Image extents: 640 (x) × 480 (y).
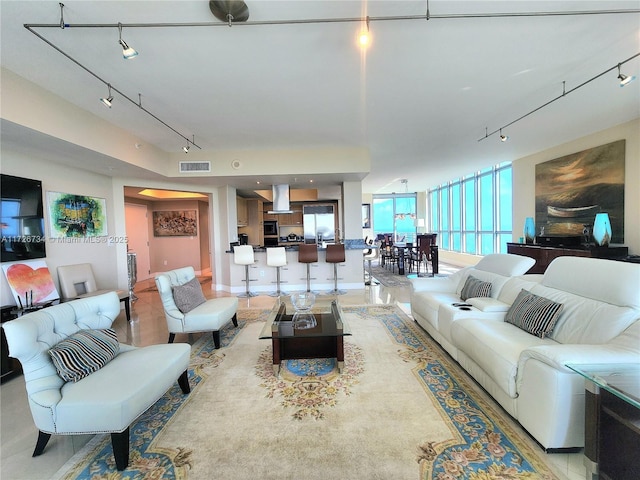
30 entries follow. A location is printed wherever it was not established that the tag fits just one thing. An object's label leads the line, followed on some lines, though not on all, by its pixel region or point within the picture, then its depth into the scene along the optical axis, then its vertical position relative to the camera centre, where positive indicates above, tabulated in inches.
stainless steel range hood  259.0 +32.3
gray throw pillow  124.3 -30.2
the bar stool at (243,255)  220.8 -18.9
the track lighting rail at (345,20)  74.6 +58.4
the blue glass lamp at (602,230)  167.9 -2.7
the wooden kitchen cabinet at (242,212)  301.0 +22.7
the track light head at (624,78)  99.9 +54.1
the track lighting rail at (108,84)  82.2 +58.2
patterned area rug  61.0 -53.0
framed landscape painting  173.2 +25.7
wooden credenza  163.8 -17.5
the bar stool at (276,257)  222.5 -21.2
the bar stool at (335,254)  222.5 -19.4
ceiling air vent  198.7 +47.7
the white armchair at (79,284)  149.6 -28.3
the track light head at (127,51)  74.5 +51.3
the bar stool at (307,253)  223.6 -18.5
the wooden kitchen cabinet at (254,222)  344.8 +12.0
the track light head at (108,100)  103.0 +50.7
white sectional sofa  59.6 -32.1
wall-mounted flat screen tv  123.6 +8.1
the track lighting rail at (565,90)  99.9 +60.4
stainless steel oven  359.6 -13.0
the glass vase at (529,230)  227.2 -2.7
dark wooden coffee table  101.0 -38.7
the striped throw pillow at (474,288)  120.9 -27.9
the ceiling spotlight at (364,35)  73.9 +54.5
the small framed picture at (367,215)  506.6 +27.1
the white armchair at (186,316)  121.6 -37.4
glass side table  50.9 -38.0
